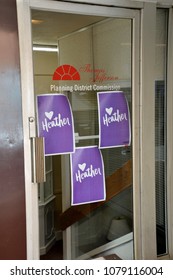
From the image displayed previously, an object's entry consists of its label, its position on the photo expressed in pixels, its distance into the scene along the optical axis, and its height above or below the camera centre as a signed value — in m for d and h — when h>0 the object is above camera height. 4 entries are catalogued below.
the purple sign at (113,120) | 2.34 -0.03
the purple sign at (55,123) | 2.14 -0.05
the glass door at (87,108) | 2.16 +0.06
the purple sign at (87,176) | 2.29 -0.43
